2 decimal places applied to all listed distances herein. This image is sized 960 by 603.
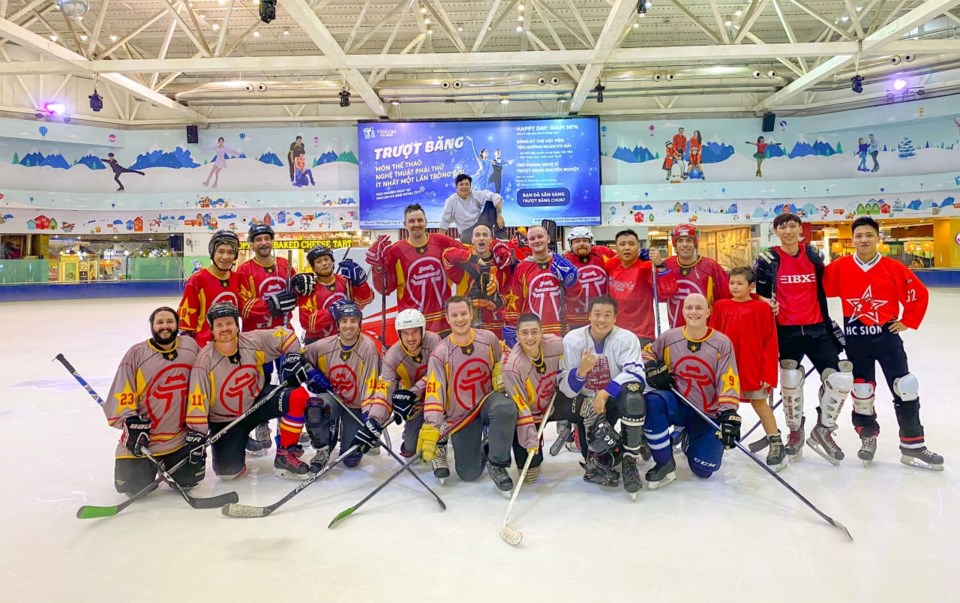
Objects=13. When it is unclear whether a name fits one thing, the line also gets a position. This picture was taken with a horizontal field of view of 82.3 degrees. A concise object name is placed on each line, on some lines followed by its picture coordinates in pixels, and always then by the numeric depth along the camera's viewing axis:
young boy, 2.87
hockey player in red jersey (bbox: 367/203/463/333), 3.72
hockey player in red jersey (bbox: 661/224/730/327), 3.36
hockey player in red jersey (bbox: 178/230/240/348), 3.31
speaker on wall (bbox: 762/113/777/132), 13.84
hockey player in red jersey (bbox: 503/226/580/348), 3.45
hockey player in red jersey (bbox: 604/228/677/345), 3.49
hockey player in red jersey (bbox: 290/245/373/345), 3.35
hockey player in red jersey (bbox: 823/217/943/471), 2.89
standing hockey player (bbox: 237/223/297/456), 3.43
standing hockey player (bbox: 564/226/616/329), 3.59
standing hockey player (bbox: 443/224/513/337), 3.56
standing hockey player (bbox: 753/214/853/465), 2.97
